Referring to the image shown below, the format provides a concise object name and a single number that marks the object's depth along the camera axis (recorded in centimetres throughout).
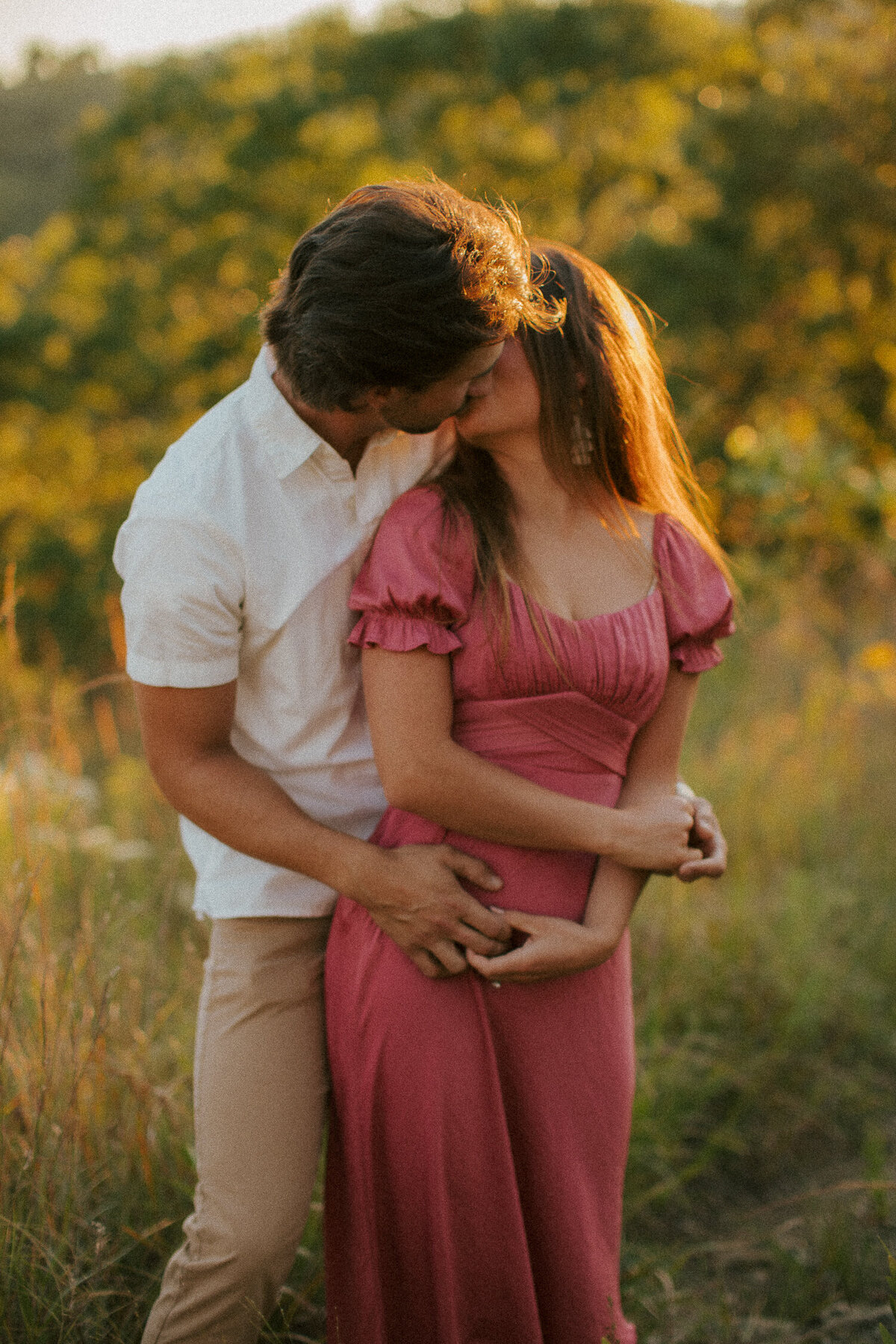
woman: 160
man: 153
